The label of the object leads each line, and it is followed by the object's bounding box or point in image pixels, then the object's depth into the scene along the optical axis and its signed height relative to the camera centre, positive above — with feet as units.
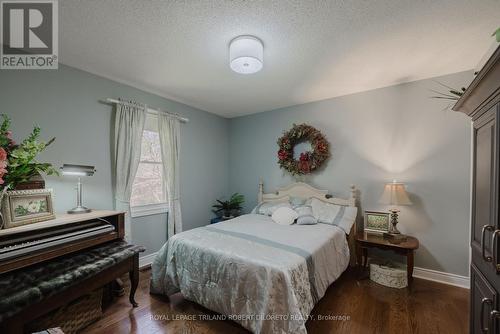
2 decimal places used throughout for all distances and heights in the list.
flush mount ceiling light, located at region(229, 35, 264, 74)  5.94 +3.23
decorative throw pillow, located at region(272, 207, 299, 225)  9.18 -2.24
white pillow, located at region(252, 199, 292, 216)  10.54 -2.17
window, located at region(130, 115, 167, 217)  9.73 -0.72
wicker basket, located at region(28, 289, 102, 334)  5.08 -3.91
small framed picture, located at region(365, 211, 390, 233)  8.83 -2.38
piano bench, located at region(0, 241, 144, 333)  4.03 -2.66
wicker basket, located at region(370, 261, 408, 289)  7.77 -4.12
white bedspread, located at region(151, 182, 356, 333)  4.90 -2.92
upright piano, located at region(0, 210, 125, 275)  4.73 -1.92
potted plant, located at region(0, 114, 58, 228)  5.15 +0.07
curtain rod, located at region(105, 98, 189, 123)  8.52 +2.56
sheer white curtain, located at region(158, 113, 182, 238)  10.41 +0.03
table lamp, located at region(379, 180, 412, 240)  8.06 -1.29
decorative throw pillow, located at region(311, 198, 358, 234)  8.87 -2.17
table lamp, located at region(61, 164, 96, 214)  6.56 -0.26
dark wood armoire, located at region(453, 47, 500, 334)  3.01 -0.51
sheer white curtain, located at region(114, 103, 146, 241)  8.73 +0.53
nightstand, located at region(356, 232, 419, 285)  7.61 -2.97
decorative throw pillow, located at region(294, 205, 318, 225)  8.94 -2.20
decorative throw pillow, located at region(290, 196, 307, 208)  10.44 -1.79
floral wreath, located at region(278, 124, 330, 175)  10.78 +0.79
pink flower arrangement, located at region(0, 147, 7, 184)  4.62 +0.02
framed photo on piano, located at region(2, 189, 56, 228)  5.08 -1.11
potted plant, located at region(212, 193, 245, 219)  12.79 -2.62
